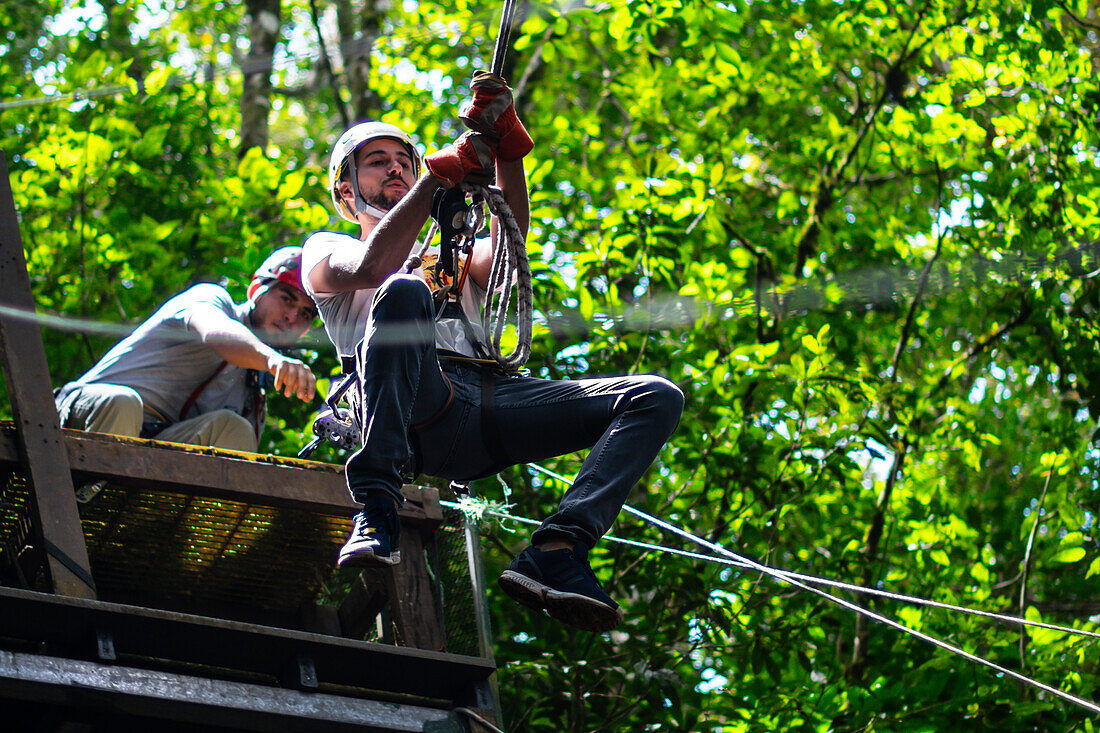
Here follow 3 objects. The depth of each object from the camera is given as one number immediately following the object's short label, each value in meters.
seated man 10.30
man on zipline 6.50
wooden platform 7.27
